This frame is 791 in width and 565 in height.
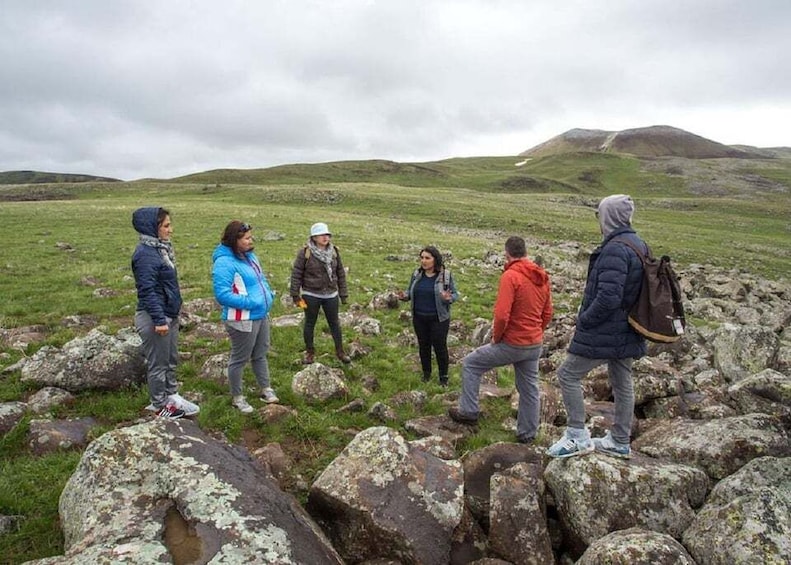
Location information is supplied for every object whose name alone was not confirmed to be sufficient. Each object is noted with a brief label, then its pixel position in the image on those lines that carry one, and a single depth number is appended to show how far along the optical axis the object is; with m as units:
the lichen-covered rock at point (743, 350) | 11.45
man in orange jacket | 8.17
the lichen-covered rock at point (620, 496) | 5.69
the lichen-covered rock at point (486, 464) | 6.43
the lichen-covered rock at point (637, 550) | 4.54
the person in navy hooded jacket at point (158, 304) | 8.15
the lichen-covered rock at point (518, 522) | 5.54
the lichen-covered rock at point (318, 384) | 9.79
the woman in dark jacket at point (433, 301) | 10.70
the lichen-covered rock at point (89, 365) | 9.14
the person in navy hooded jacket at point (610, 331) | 6.66
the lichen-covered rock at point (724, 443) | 6.62
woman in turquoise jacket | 8.62
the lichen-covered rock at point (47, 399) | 8.41
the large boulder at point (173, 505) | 4.45
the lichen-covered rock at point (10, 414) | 7.81
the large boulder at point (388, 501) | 5.51
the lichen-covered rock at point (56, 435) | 7.45
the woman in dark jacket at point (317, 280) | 11.52
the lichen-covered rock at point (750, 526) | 4.59
